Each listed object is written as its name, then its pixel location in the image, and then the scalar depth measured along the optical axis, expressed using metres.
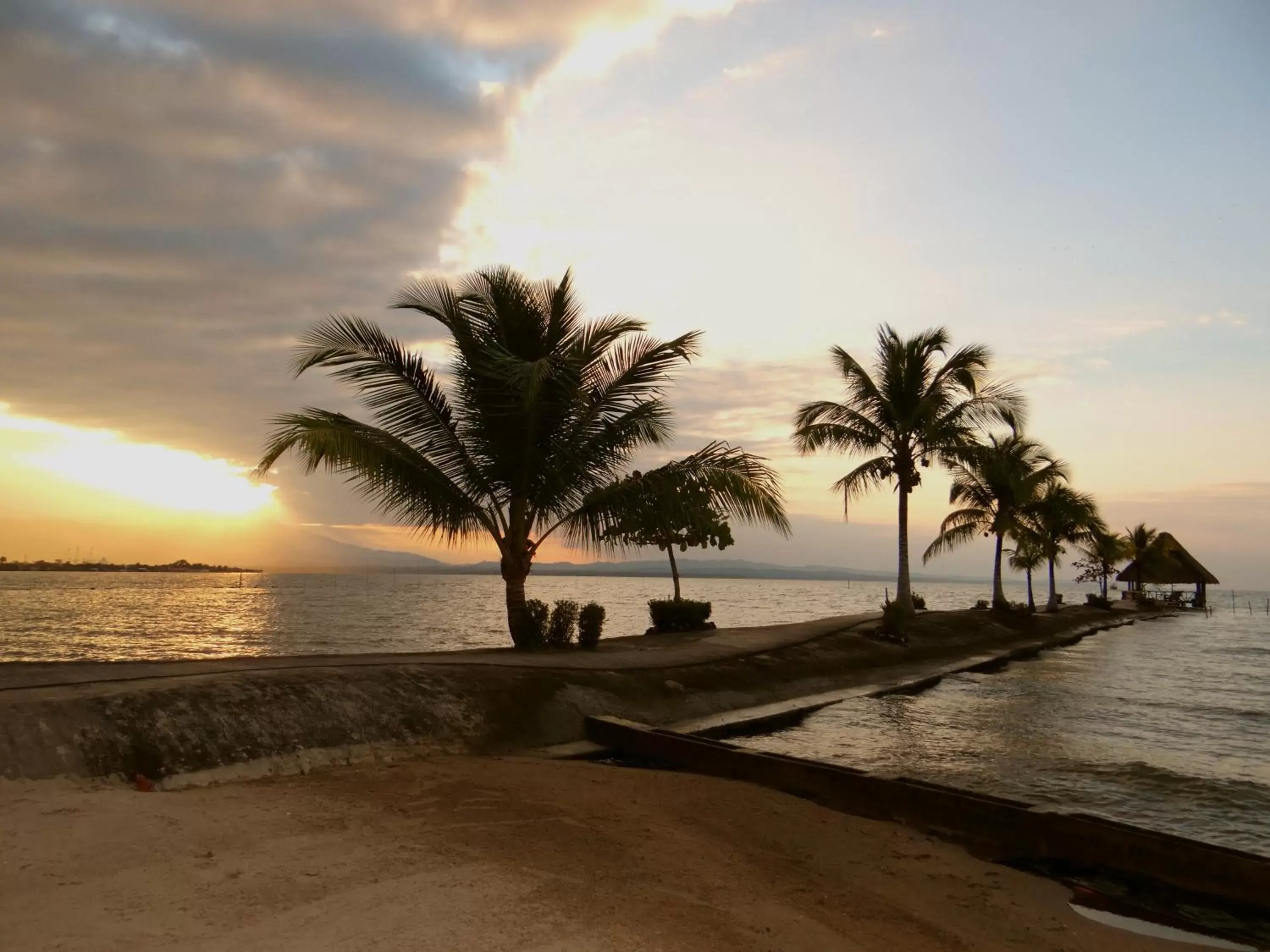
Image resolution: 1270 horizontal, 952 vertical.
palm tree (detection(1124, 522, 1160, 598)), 67.88
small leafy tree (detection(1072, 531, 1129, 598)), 57.09
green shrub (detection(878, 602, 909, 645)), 24.25
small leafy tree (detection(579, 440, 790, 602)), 14.80
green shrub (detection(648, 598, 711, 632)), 22.50
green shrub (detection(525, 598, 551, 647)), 16.50
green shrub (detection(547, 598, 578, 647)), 16.67
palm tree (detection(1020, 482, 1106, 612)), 39.47
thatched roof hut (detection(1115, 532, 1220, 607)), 68.19
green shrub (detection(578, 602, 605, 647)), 16.64
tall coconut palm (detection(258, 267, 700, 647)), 14.77
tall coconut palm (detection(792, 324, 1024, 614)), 25.67
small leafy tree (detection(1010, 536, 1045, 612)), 43.94
